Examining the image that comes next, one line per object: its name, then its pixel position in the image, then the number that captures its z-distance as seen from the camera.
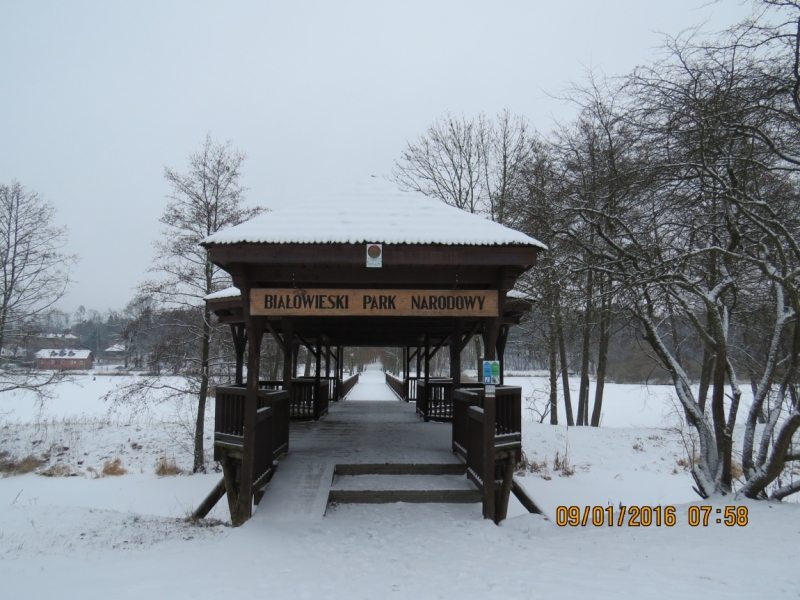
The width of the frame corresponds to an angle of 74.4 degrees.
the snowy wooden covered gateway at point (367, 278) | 6.21
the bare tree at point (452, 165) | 21.05
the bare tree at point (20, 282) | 16.36
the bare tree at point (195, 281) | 15.16
